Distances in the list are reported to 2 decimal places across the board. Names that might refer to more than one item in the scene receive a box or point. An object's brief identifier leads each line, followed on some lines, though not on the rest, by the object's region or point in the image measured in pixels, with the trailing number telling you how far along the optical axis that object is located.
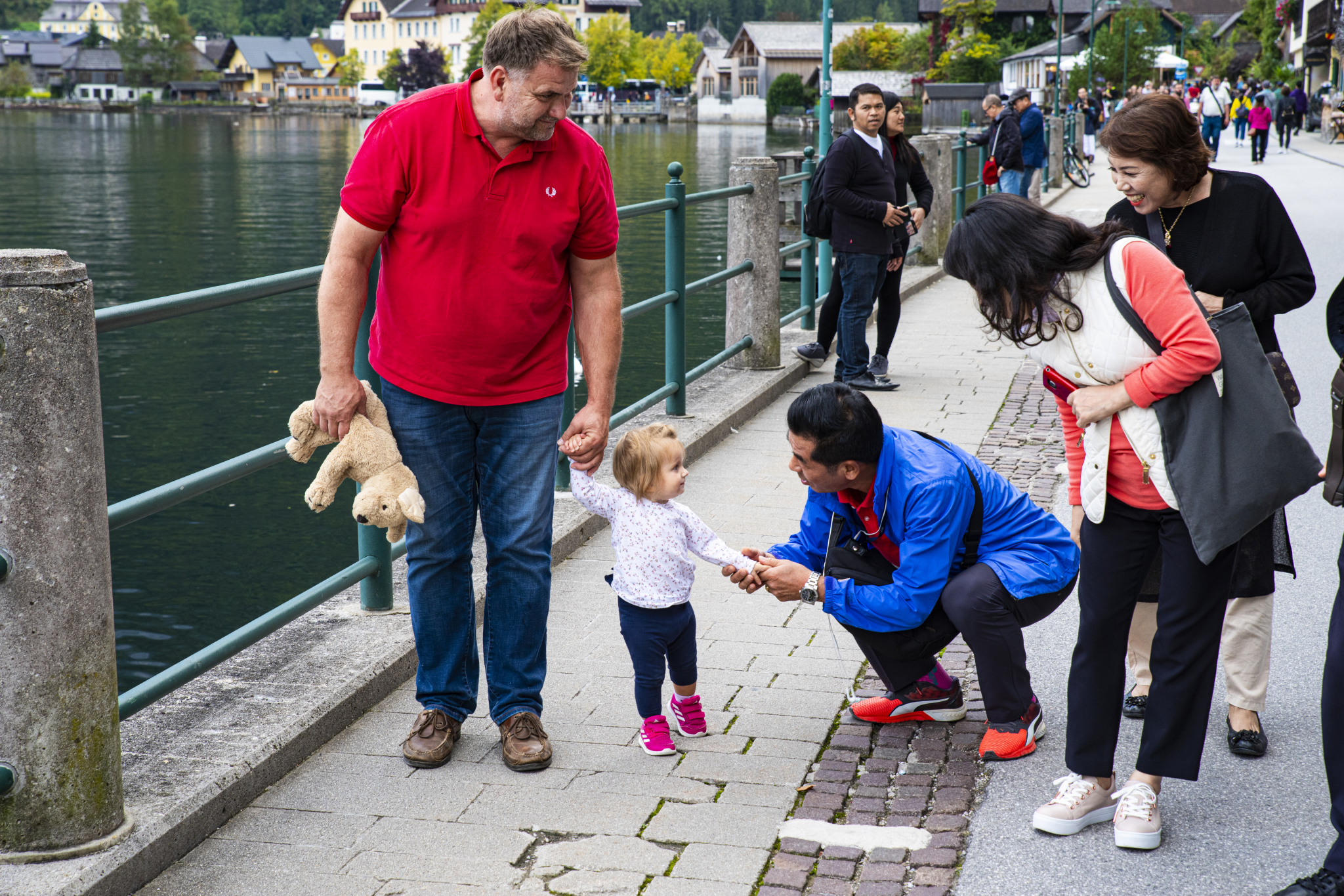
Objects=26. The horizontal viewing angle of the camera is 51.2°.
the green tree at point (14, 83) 148.25
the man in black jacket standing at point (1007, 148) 16.61
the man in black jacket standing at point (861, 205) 8.10
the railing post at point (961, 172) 16.08
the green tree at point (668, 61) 154.50
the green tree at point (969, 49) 81.19
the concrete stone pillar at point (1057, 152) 26.02
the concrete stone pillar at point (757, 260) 8.40
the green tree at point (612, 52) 146.00
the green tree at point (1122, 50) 51.94
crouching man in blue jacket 3.39
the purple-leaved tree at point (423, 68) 147.38
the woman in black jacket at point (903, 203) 8.76
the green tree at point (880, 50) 112.69
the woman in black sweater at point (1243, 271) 3.50
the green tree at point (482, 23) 134.75
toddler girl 3.46
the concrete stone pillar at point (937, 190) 14.48
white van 149.12
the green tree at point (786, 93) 124.25
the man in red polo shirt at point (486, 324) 3.12
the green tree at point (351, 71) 161.50
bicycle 26.61
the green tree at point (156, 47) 159.25
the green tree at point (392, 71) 153.38
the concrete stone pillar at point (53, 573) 2.59
